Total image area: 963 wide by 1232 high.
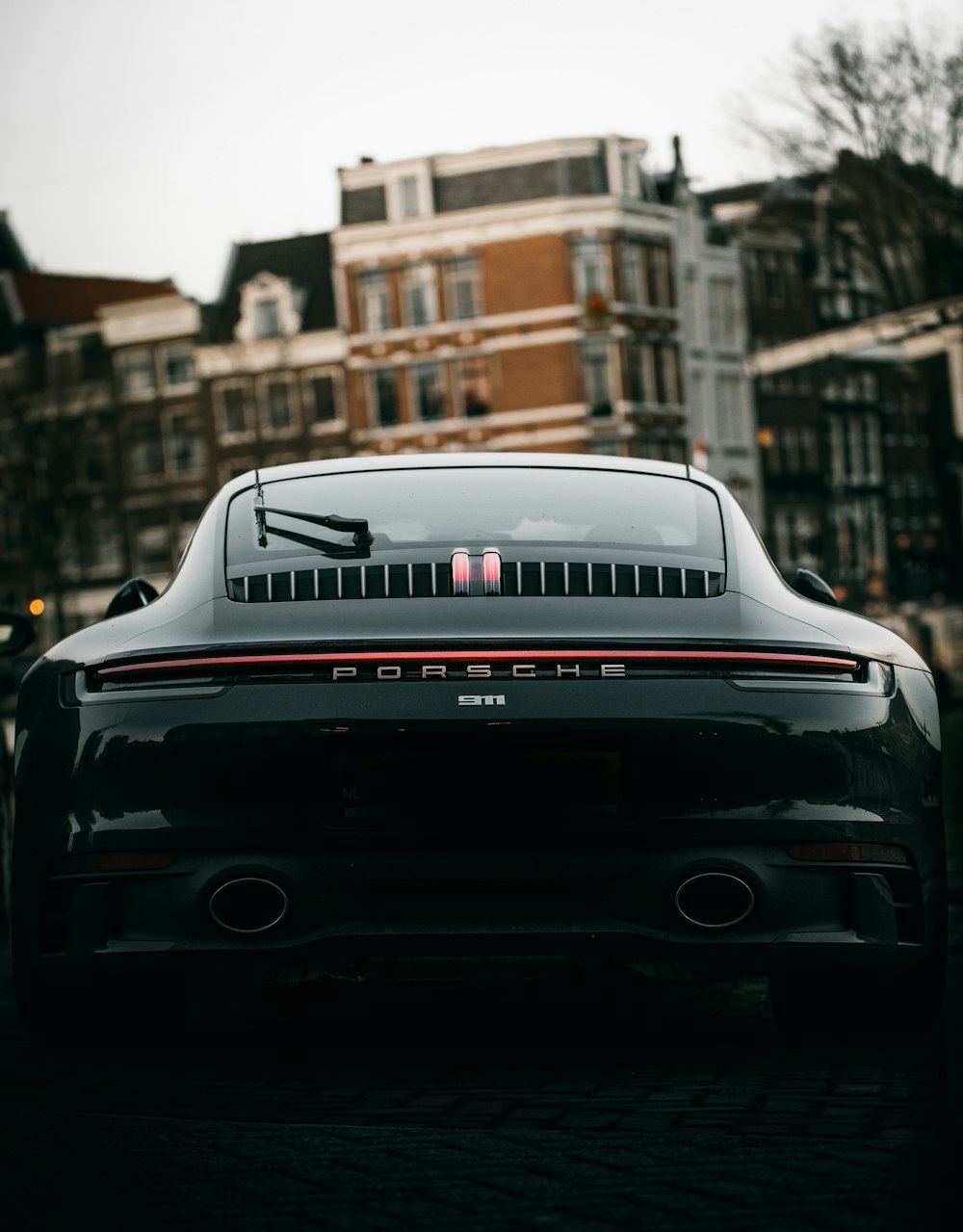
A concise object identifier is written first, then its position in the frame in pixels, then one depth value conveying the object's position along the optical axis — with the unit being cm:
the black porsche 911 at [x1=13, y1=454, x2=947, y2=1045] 441
